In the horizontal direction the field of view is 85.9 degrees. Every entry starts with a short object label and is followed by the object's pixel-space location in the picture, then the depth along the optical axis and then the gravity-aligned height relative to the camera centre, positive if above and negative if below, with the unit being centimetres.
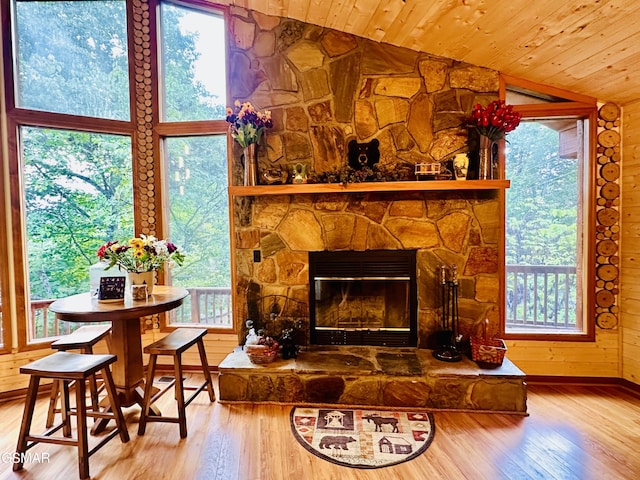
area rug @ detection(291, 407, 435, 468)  209 -137
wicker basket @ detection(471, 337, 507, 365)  269 -98
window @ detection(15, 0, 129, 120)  304 +164
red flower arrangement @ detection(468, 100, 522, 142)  276 +87
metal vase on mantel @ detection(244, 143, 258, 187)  304 +60
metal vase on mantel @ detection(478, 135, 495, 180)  285 +58
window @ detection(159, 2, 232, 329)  340 +83
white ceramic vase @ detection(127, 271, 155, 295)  247 -32
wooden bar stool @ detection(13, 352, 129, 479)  192 -93
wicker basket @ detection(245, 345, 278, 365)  279 -100
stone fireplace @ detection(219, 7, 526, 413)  304 +34
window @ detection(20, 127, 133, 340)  309 +28
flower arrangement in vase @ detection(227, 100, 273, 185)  301 +90
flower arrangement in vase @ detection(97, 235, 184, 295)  241 -16
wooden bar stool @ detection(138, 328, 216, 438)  230 -101
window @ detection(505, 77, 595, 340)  303 +9
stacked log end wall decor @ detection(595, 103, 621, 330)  293 +8
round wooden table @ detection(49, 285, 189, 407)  212 -52
